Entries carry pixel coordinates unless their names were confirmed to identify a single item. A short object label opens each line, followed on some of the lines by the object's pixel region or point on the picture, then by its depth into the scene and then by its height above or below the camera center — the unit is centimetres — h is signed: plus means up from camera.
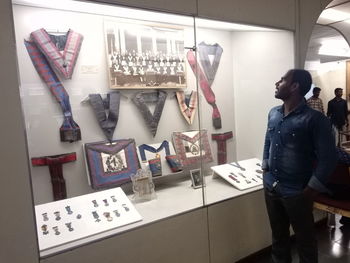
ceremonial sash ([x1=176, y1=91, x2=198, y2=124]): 262 -5
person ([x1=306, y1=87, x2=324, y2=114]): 382 -9
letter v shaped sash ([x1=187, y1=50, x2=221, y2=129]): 249 +12
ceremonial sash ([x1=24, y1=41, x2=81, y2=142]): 193 +13
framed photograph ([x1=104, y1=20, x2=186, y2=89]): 225 +41
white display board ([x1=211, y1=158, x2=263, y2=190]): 255 -75
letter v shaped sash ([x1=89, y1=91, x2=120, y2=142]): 220 -5
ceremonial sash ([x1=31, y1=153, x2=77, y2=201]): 201 -47
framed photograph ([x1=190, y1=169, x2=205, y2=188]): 249 -71
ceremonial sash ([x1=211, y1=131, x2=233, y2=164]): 285 -48
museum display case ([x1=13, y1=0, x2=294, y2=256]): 191 -7
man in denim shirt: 164 -40
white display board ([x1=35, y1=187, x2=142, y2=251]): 166 -75
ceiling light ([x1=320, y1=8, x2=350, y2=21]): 327 +97
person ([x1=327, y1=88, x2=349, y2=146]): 420 -29
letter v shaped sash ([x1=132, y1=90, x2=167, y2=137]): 242 -2
